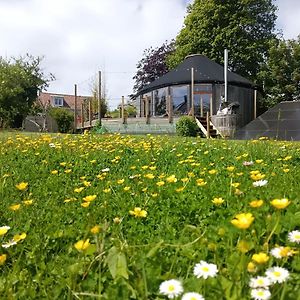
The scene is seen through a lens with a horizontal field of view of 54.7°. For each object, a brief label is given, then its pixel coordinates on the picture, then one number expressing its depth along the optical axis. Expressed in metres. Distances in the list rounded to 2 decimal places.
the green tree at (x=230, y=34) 22.74
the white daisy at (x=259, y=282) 0.27
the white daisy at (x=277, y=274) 0.27
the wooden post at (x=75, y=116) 15.84
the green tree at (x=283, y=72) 17.84
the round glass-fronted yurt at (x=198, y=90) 16.38
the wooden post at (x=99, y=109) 14.51
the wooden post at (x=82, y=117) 16.98
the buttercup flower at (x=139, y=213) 0.43
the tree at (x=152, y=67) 25.96
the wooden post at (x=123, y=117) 14.58
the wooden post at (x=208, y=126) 12.03
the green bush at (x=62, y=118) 16.36
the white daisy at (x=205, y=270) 0.29
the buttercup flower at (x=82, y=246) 0.32
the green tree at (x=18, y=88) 17.25
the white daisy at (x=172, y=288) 0.26
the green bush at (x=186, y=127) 12.01
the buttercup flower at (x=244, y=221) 0.29
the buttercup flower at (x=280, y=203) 0.31
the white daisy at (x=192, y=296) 0.26
